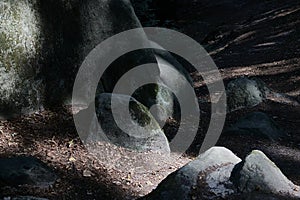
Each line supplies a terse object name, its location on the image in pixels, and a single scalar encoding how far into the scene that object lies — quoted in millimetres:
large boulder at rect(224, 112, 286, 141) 6406
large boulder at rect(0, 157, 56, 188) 4090
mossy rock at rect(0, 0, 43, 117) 5109
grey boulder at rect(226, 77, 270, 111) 7871
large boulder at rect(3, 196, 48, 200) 3799
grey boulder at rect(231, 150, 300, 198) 3980
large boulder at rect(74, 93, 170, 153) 5035
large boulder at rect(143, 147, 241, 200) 4012
